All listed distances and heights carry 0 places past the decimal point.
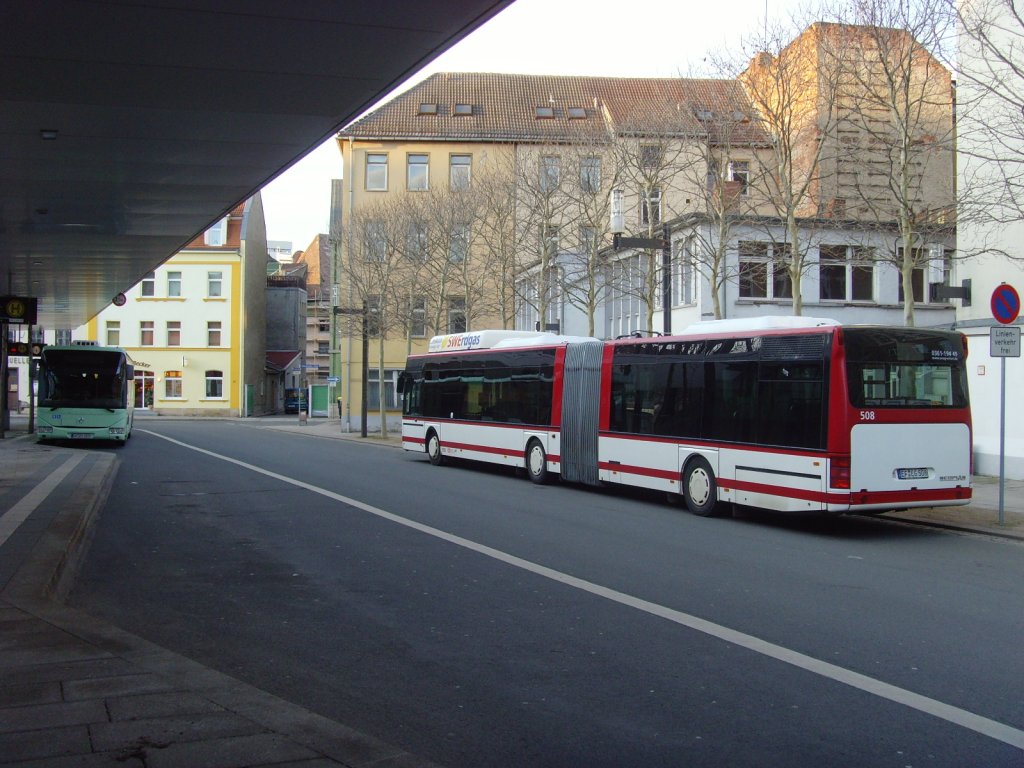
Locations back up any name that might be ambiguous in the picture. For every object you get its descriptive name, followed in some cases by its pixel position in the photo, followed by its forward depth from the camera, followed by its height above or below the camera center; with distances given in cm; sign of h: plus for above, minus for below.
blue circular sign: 1468 +126
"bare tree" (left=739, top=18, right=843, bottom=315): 1966 +581
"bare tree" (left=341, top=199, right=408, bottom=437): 4006 +478
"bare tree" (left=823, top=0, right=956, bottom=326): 1734 +547
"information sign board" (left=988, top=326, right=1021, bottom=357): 1437 +67
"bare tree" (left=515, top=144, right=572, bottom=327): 3164 +567
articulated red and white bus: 1361 -44
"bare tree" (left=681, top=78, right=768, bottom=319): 2159 +532
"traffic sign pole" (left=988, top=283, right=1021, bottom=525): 1434 +81
